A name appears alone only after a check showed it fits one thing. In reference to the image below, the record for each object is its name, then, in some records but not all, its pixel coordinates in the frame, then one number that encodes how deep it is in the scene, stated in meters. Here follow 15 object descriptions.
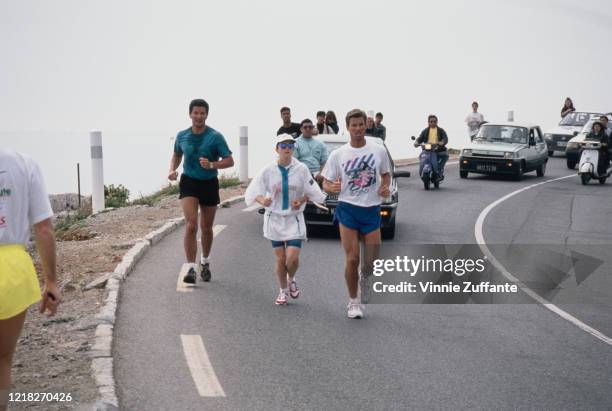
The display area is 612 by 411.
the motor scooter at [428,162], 23.84
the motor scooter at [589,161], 26.61
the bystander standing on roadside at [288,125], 18.11
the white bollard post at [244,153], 24.44
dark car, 15.03
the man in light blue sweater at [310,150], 15.26
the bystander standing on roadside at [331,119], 22.72
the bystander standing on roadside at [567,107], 40.69
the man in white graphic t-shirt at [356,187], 9.35
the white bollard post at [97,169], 18.17
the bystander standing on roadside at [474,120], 35.84
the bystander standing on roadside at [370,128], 24.65
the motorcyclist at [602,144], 26.72
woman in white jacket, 10.12
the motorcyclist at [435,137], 23.88
